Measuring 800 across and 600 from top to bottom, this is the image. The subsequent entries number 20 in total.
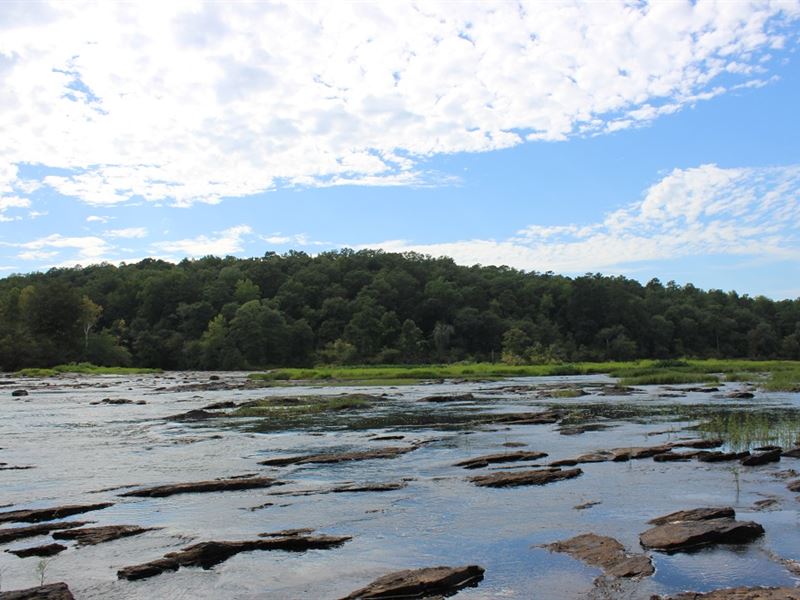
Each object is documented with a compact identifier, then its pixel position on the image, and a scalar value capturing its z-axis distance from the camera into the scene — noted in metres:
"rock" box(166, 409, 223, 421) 39.44
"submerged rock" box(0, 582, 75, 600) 10.14
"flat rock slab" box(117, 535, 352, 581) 11.88
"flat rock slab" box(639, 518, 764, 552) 12.78
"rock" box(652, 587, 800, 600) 9.62
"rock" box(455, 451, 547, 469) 22.17
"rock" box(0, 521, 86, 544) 14.12
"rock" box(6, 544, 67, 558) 12.99
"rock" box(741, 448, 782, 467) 21.31
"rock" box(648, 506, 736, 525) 14.23
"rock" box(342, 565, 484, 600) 10.53
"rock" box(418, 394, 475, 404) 51.78
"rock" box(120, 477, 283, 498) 18.64
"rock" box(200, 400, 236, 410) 46.46
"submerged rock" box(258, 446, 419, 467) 23.38
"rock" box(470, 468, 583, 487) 19.14
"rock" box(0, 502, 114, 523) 15.62
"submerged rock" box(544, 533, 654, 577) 11.45
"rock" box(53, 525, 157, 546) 13.90
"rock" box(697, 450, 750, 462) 22.12
